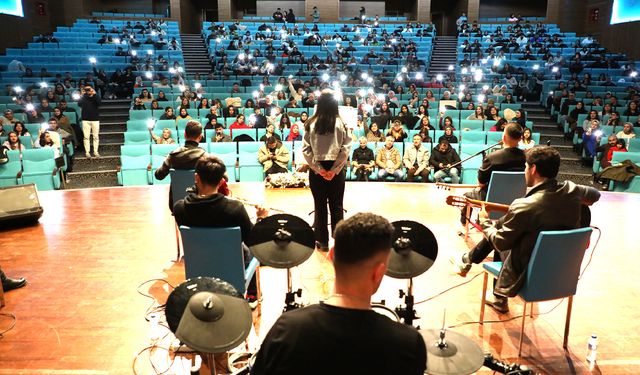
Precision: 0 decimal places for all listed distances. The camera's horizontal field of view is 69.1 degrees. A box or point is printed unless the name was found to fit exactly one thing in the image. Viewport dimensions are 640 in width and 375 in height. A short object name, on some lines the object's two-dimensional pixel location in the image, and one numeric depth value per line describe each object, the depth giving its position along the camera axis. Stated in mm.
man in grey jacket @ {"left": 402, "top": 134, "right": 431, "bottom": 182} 7004
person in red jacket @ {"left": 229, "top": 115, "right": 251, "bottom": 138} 8297
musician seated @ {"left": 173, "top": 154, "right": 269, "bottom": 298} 2623
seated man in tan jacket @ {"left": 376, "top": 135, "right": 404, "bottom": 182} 7074
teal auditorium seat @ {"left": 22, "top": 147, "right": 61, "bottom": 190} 6648
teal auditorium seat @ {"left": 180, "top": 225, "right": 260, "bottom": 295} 2568
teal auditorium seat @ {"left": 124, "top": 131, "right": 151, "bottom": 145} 7805
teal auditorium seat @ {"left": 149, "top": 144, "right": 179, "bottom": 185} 6965
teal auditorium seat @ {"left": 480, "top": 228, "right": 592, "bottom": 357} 2453
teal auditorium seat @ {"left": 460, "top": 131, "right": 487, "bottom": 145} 7898
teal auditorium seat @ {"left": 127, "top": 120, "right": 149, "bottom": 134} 8547
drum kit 1663
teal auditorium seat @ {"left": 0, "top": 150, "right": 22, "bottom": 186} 6465
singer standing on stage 3689
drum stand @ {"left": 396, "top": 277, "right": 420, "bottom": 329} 2484
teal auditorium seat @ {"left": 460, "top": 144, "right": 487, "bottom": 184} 6852
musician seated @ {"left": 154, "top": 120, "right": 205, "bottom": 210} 3770
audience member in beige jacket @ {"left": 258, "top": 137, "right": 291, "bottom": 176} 6906
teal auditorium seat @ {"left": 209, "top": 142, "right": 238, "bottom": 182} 6969
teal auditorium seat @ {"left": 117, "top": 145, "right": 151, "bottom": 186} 6941
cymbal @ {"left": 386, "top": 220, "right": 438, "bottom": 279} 2234
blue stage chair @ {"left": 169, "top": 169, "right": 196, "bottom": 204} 3832
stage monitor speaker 4898
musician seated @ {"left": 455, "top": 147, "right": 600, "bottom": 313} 2490
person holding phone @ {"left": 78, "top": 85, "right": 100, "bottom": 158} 8570
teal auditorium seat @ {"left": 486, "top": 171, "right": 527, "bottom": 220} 3850
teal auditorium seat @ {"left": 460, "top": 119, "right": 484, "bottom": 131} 8730
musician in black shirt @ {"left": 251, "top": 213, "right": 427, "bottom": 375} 1141
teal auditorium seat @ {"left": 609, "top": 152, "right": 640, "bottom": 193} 6670
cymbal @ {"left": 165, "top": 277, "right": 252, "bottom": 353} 1641
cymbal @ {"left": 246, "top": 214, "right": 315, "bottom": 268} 2338
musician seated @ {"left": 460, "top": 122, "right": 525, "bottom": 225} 3768
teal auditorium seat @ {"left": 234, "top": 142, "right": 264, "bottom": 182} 6977
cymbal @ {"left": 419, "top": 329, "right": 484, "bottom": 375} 1850
